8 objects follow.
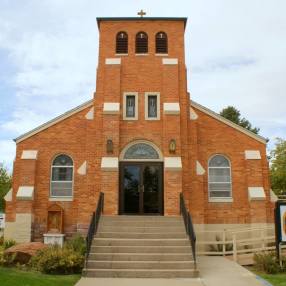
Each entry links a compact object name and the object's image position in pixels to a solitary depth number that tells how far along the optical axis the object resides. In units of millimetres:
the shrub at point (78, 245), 14438
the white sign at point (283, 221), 14486
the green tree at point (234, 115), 39219
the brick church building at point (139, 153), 18500
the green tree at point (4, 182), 45594
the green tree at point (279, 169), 36450
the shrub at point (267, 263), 13781
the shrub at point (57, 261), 12694
